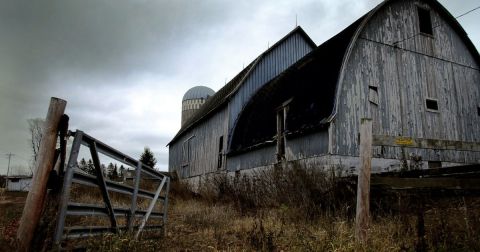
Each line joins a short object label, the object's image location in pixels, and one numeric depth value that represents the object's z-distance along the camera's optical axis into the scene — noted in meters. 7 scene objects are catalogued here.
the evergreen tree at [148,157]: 40.69
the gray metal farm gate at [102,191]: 3.98
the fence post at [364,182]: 4.81
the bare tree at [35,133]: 46.34
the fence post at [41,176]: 3.79
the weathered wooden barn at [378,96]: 11.70
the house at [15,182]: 40.08
